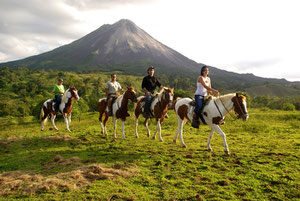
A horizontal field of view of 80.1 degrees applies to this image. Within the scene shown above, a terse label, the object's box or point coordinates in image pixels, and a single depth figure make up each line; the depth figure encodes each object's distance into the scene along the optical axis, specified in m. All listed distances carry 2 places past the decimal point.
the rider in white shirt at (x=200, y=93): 7.71
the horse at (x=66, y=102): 12.30
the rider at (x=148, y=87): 9.97
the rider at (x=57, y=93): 12.78
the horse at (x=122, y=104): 9.93
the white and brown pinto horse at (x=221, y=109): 7.12
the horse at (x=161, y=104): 9.05
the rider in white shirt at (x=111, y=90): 10.77
